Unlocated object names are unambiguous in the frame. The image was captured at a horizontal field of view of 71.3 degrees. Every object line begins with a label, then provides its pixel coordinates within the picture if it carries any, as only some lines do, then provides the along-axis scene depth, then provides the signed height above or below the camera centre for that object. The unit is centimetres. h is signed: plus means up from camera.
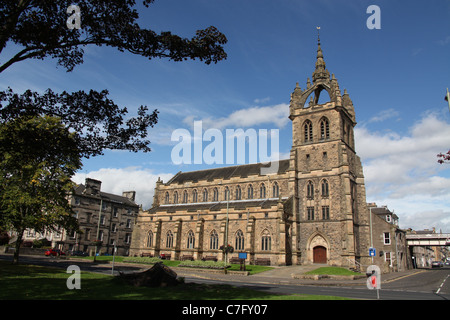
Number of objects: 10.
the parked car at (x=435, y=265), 7519 -473
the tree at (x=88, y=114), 1088 +418
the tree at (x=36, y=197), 2631 +291
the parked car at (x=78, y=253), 5253 -339
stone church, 4041 +417
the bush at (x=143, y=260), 3988 -315
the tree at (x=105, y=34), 992 +628
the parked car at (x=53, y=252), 4647 -301
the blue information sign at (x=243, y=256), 3397 -187
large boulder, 1638 -223
